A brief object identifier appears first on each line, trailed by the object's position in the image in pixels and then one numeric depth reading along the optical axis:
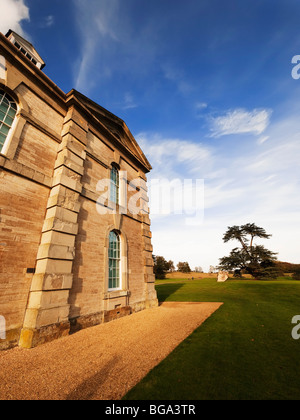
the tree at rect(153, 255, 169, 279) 47.34
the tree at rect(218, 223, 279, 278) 29.69
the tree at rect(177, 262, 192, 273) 67.25
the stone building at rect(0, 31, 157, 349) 5.48
